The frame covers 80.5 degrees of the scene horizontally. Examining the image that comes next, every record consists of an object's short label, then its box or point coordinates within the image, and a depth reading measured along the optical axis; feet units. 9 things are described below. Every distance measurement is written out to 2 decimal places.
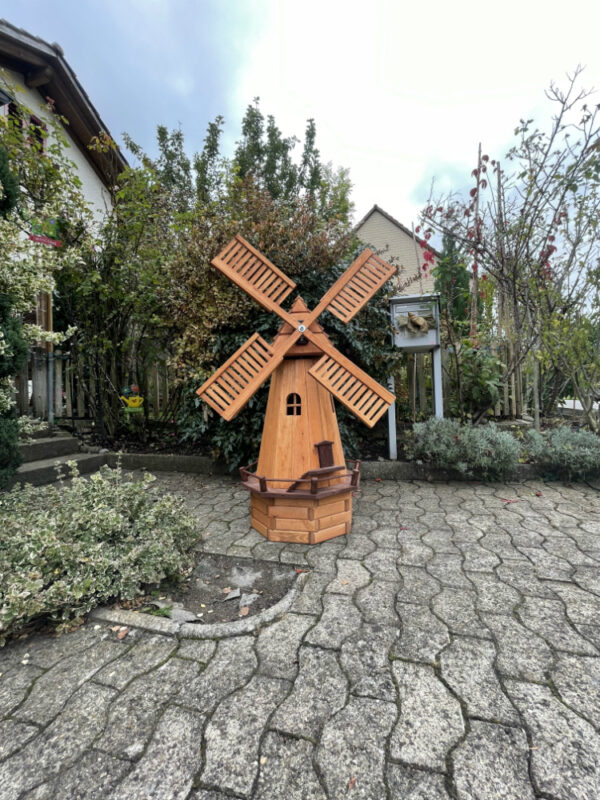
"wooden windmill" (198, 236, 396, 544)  8.59
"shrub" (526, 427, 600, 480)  12.61
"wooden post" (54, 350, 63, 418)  17.75
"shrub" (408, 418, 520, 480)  12.96
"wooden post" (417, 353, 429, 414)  17.53
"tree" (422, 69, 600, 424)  14.48
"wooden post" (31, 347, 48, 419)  16.94
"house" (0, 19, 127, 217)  20.85
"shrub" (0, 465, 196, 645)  5.64
